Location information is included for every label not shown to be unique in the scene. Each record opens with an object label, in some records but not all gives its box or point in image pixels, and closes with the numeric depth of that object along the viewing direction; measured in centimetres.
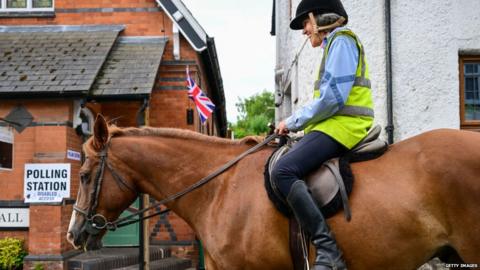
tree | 5994
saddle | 324
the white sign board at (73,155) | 882
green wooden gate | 1034
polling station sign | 867
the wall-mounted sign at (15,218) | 895
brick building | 864
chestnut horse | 318
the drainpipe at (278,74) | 1316
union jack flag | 1017
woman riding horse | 315
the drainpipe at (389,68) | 621
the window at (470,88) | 642
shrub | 849
